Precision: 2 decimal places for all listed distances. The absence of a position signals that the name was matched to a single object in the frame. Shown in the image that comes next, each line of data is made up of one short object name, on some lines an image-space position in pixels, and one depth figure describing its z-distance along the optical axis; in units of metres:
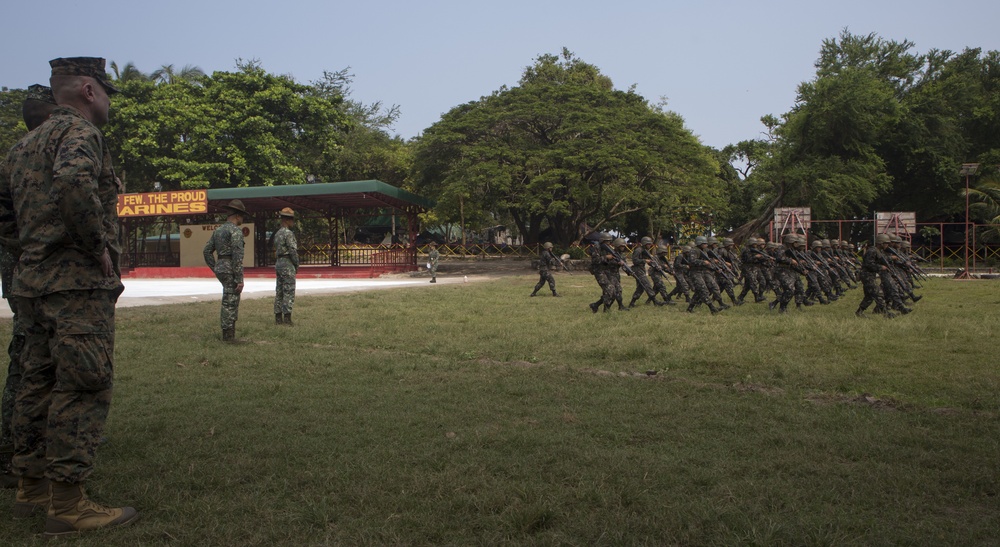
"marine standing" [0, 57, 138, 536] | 3.29
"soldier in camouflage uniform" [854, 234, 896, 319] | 12.27
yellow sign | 30.77
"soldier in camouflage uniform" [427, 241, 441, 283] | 27.90
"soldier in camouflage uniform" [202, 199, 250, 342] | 9.34
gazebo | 29.72
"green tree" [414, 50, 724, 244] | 30.06
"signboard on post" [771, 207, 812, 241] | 28.77
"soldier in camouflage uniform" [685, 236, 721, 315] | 13.30
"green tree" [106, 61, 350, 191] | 35.38
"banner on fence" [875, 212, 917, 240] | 27.52
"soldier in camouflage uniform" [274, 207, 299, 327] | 11.25
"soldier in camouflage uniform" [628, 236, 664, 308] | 14.85
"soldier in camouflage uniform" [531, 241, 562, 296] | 17.95
